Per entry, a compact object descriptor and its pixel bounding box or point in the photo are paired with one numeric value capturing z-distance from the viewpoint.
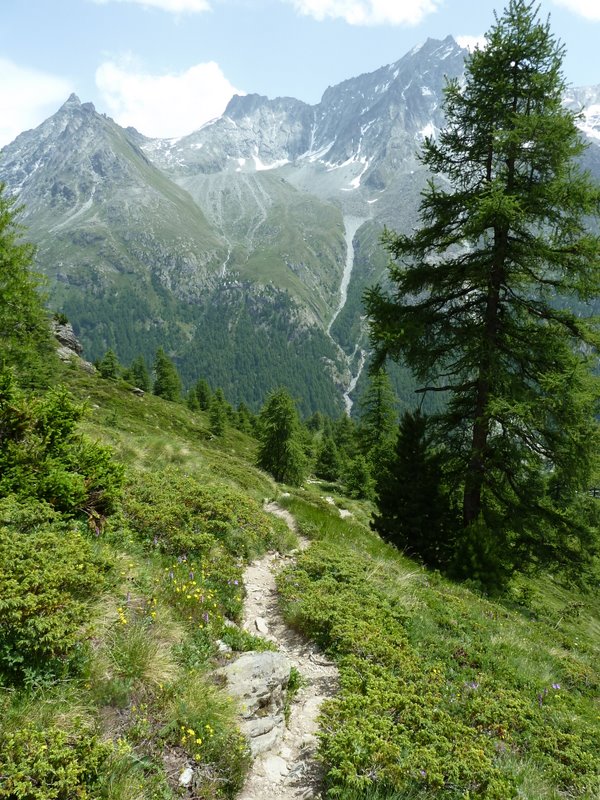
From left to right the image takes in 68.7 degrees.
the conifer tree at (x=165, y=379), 82.81
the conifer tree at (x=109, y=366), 67.19
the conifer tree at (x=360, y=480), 39.20
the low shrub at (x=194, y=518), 8.17
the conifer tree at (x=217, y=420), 59.03
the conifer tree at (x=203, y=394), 90.06
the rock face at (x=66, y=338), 57.03
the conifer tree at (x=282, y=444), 37.03
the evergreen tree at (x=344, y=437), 66.44
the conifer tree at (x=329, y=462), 55.84
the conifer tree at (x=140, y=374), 86.25
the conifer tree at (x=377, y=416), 43.62
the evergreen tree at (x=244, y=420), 84.69
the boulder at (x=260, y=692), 4.91
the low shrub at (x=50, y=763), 2.95
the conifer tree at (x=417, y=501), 13.91
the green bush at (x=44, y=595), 3.91
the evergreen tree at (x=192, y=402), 83.33
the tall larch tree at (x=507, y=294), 11.18
